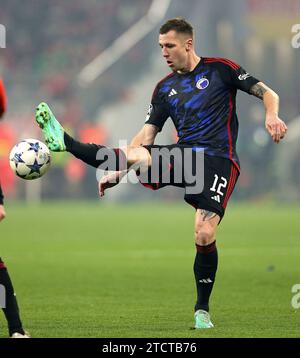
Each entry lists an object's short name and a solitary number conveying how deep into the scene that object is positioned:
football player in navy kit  15.12
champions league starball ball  14.45
